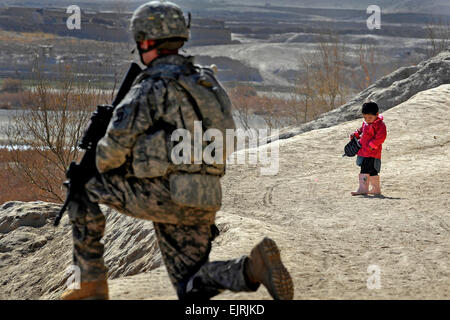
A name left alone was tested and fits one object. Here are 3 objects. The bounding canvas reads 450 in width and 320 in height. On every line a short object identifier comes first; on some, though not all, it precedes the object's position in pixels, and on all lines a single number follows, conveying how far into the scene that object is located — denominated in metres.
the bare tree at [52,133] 30.95
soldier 7.97
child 15.59
